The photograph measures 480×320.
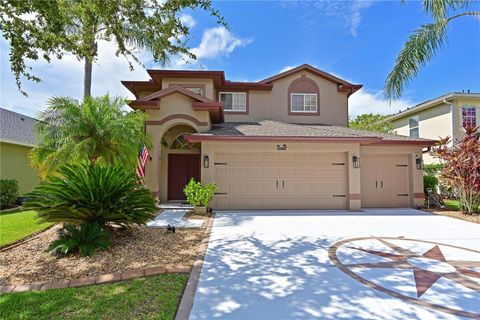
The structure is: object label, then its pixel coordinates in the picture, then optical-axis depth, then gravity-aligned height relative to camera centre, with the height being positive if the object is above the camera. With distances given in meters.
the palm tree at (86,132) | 9.56 +1.50
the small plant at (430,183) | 13.53 -0.31
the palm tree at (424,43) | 10.05 +5.33
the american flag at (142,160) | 11.18 +0.63
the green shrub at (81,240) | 5.44 -1.36
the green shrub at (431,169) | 16.70 +0.48
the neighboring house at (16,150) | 14.34 +1.30
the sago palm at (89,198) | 5.71 -0.52
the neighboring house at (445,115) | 17.64 +4.20
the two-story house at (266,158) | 11.96 +0.82
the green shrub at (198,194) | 10.73 -0.73
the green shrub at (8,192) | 12.84 -0.85
